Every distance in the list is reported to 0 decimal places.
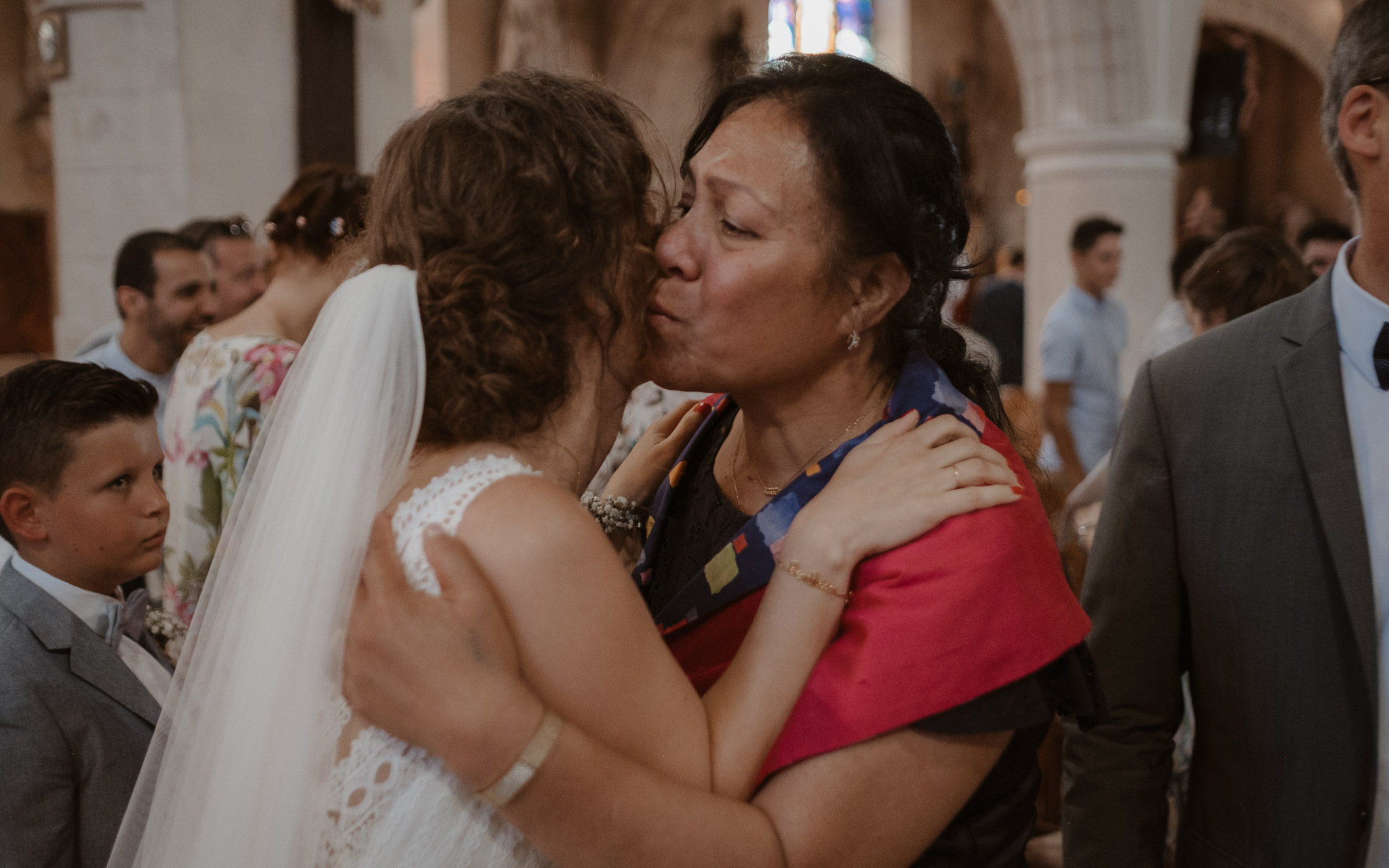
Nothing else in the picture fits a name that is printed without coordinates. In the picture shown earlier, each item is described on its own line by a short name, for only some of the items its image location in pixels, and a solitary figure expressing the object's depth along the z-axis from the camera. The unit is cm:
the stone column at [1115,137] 742
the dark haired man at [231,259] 436
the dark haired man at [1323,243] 461
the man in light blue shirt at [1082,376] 520
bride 118
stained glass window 1576
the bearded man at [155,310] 377
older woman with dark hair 113
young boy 166
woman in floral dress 284
